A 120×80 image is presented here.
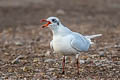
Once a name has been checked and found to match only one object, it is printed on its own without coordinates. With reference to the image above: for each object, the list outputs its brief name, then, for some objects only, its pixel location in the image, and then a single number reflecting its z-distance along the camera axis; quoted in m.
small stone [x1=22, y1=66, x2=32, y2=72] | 17.67
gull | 15.92
